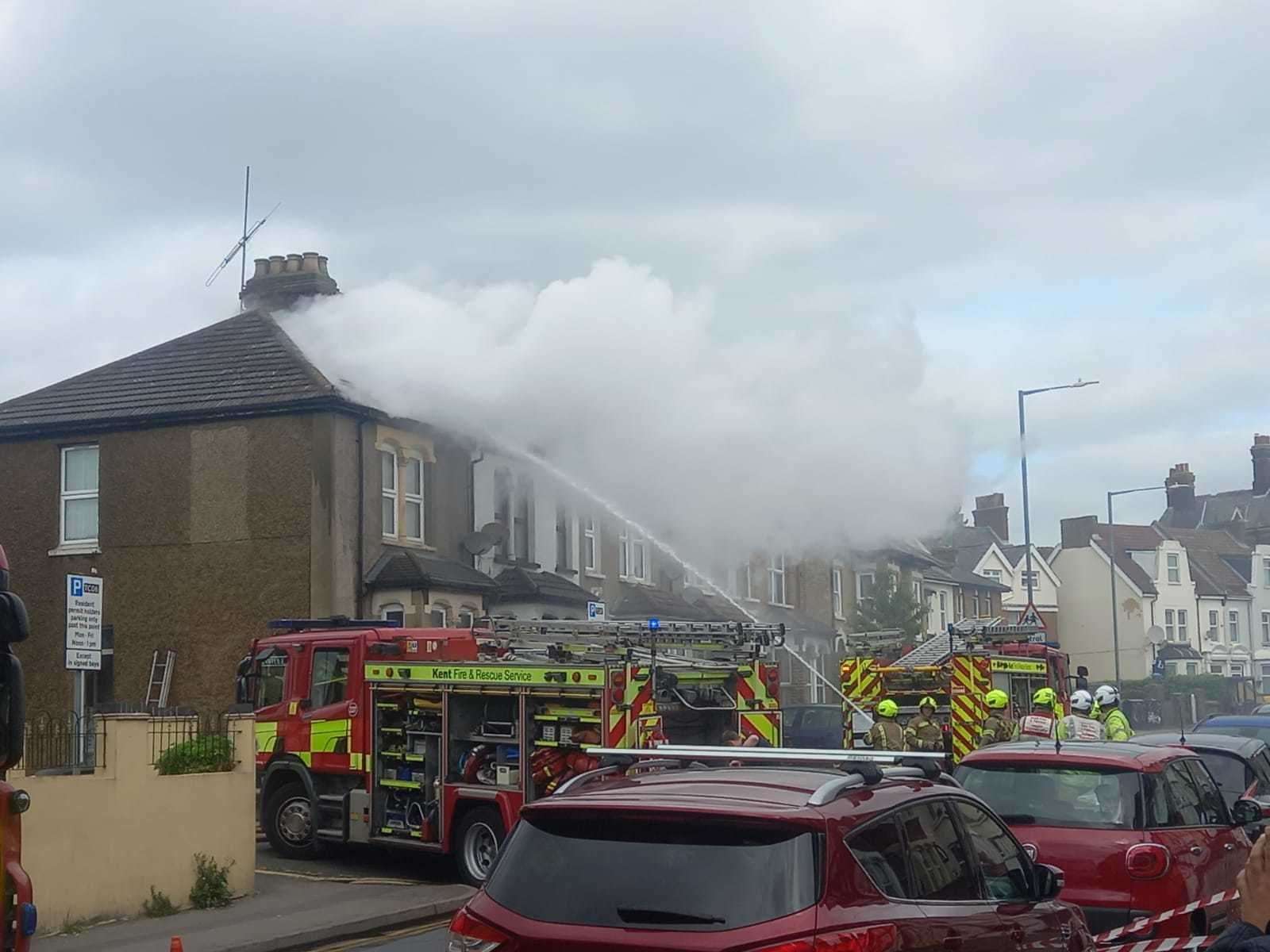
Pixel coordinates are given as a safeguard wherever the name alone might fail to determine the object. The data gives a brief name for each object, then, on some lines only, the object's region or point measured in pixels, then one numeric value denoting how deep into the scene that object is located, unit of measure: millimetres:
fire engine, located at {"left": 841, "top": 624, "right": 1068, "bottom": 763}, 19766
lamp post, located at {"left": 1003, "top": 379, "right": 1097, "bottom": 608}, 33100
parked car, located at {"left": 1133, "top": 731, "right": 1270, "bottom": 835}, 13016
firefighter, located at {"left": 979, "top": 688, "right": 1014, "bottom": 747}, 17781
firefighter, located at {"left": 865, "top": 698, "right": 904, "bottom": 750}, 16547
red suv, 4961
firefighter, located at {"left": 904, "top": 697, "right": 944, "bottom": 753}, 17578
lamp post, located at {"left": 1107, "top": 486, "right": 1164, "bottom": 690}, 42875
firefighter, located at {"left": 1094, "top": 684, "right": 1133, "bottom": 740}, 15047
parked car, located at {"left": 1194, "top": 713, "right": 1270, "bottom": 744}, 19984
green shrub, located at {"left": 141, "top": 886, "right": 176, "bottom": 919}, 13039
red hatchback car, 8664
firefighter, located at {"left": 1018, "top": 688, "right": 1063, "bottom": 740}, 15062
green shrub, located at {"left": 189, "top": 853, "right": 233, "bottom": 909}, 13383
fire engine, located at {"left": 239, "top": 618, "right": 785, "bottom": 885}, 13734
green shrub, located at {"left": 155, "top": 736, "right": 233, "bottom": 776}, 13562
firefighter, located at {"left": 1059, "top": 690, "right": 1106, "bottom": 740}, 13422
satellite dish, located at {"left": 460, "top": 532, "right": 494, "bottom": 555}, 28188
